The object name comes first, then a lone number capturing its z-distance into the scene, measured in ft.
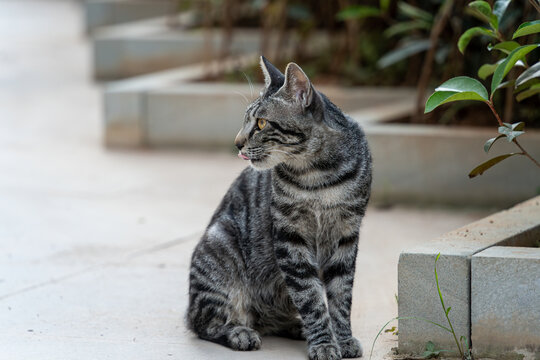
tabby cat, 25.82
